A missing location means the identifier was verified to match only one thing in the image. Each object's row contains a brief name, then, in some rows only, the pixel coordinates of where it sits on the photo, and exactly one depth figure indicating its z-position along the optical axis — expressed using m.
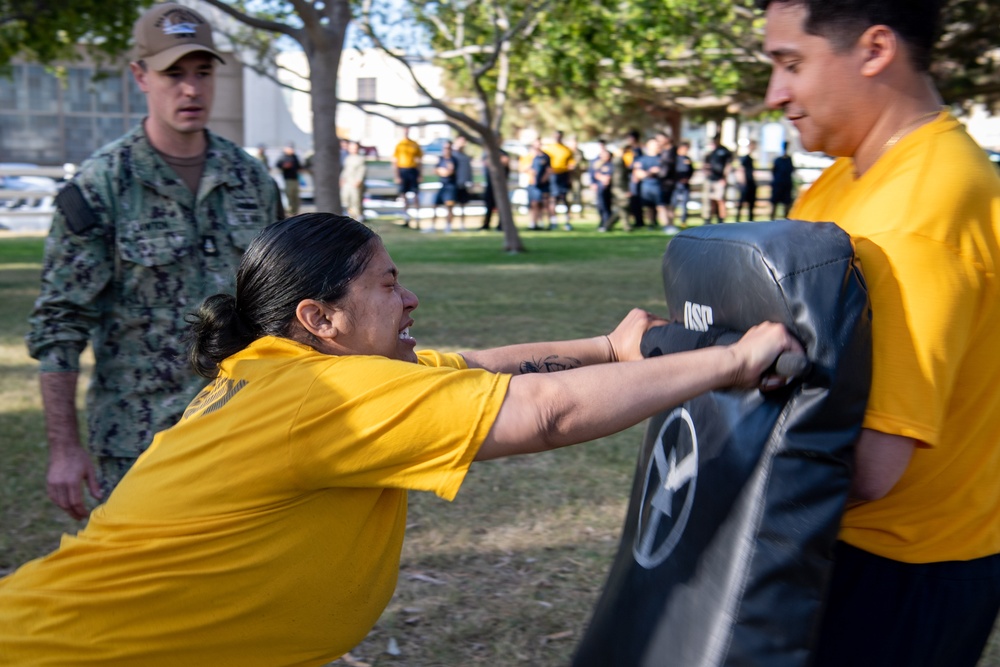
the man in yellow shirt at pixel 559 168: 22.86
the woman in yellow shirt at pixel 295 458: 1.94
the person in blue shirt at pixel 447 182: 21.98
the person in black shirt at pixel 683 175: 23.72
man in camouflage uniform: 3.33
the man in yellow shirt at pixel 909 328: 1.76
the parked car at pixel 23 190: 25.61
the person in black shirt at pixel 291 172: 23.55
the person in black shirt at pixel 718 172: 23.27
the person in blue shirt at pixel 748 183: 24.48
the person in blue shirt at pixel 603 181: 22.80
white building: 50.19
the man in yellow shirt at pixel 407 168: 22.72
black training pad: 1.78
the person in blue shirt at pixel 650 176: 22.09
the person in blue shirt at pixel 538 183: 22.25
